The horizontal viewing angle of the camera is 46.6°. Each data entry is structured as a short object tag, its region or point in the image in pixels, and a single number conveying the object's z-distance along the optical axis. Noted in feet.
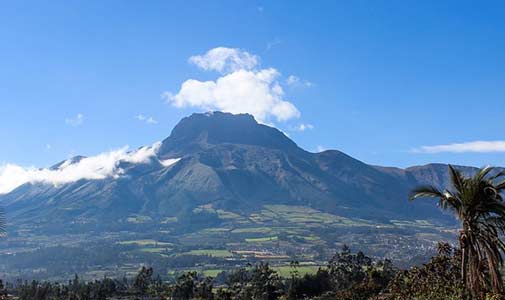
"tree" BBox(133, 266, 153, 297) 330.34
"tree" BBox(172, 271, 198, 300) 314.76
